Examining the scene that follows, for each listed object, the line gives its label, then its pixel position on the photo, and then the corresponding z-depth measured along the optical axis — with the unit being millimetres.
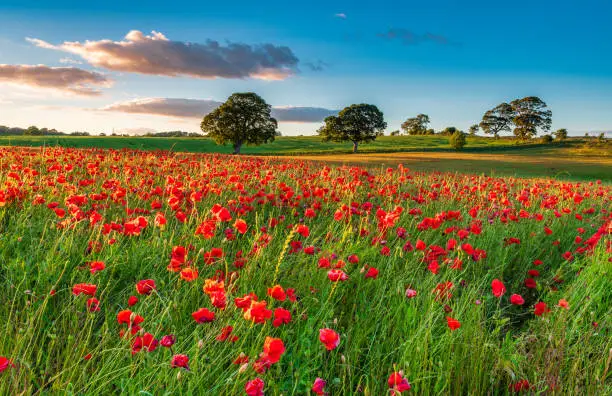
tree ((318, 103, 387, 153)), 64625
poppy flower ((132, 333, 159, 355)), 1725
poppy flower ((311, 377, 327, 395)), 1518
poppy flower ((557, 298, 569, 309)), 2502
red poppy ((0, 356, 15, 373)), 1416
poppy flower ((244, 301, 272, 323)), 1664
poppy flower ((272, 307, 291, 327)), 1836
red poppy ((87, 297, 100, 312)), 2009
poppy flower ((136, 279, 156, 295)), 2077
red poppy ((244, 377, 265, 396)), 1420
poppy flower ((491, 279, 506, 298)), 2355
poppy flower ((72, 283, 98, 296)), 1906
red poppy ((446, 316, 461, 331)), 1962
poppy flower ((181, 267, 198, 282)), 2097
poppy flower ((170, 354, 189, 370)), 1505
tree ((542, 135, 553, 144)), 80525
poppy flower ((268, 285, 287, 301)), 1875
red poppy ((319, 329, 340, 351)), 1634
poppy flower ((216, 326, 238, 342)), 1882
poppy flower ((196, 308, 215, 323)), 1688
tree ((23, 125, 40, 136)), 70250
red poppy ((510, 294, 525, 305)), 2492
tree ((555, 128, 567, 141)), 88281
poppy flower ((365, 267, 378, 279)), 2688
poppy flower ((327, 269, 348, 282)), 2291
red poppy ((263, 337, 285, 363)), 1479
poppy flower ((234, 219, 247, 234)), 2783
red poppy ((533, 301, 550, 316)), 2650
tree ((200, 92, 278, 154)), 47875
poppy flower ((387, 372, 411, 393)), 1528
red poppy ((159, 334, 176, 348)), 1619
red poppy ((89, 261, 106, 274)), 2244
